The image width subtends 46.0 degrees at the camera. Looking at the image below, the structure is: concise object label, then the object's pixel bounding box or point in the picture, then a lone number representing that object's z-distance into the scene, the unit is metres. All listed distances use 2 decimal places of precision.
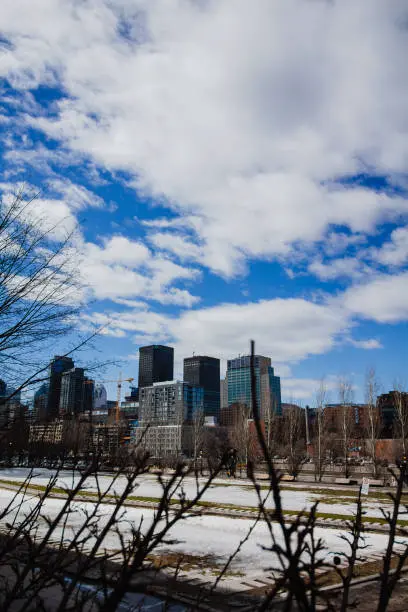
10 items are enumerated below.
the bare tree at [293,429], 40.47
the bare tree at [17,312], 5.93
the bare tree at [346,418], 45.25
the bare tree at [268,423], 47.00
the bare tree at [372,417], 44.81
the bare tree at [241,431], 50.53
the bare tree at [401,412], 40.72
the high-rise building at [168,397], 168.50
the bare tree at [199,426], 61.75
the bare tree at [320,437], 40.79
